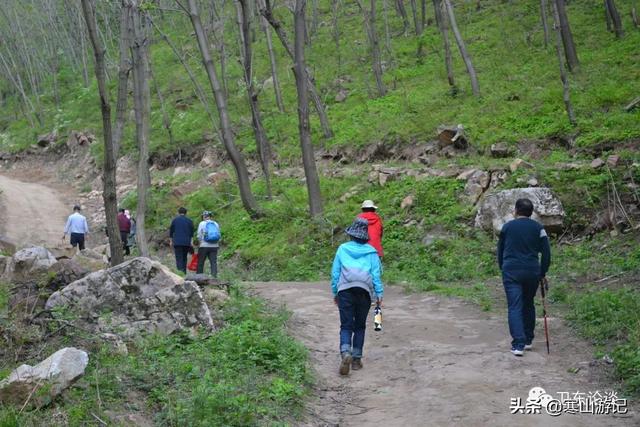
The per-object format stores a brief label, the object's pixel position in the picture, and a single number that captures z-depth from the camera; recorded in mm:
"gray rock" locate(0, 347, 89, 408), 4707
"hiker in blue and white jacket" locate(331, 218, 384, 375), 7309
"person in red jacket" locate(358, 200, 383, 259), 10625
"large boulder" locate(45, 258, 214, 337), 7352
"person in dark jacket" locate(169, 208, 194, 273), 13852
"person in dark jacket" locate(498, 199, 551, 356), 7422
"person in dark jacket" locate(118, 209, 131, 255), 18281
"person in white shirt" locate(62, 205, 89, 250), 17484
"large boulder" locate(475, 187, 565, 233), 13578
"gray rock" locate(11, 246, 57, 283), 8754
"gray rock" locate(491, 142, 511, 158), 17469
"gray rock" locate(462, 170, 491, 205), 15578
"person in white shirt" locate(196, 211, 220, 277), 13125
